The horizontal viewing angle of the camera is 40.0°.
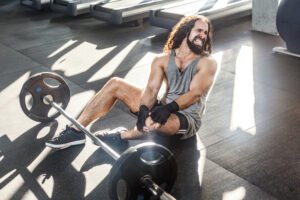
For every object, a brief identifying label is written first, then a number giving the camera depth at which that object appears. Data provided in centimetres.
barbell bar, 187
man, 230
